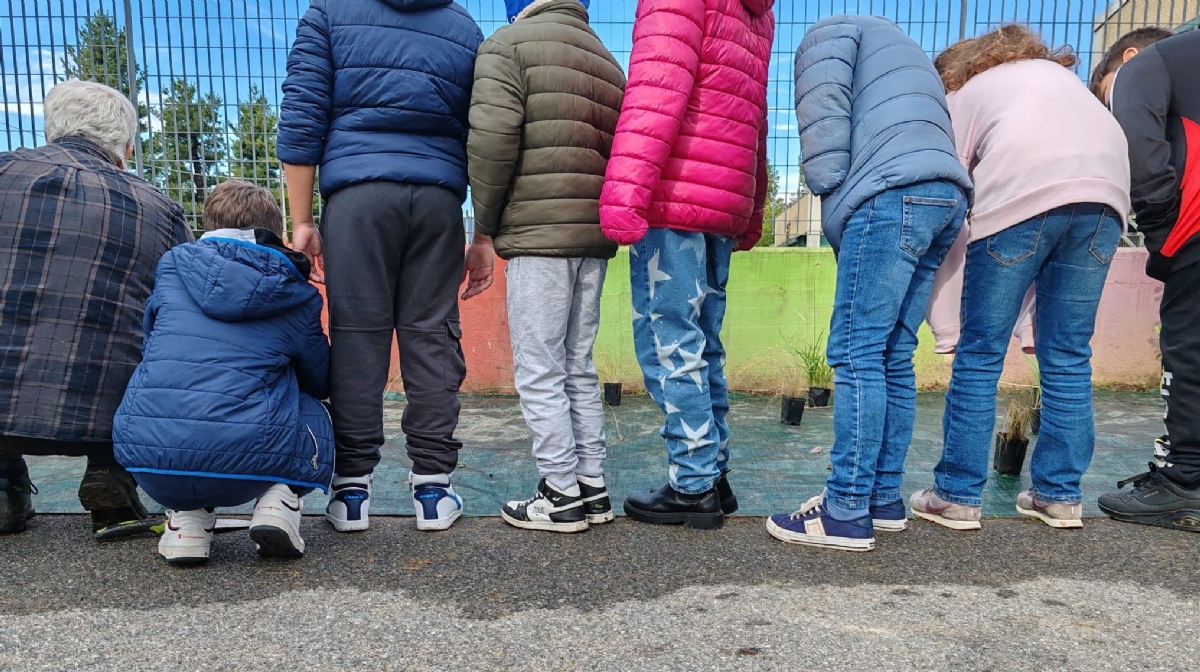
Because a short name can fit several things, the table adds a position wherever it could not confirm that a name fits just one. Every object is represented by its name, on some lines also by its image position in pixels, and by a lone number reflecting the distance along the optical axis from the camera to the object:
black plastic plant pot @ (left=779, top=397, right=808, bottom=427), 4.52
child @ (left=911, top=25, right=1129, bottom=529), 2.42
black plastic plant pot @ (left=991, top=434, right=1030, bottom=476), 3.40
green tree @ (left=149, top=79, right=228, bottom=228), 5.21
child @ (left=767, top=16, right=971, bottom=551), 2.33
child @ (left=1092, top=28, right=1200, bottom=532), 2.68
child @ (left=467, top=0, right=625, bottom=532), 2.49
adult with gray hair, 2.43
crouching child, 2.16
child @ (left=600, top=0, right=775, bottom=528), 2.35
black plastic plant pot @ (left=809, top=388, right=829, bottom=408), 5.18
